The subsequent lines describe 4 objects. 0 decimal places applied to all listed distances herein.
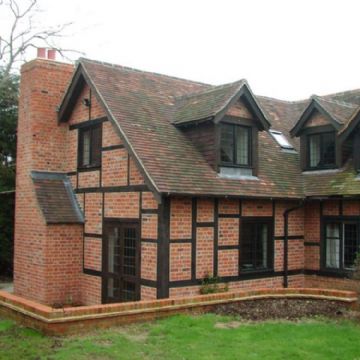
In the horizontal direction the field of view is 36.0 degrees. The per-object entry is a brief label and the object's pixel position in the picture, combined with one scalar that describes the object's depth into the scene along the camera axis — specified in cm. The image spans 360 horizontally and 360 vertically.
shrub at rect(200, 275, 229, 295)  1389
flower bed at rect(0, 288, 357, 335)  1006
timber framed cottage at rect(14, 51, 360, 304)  1393
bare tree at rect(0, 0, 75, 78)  2600
